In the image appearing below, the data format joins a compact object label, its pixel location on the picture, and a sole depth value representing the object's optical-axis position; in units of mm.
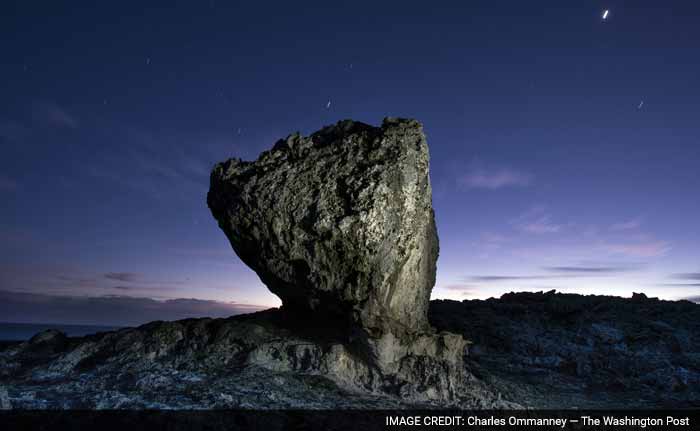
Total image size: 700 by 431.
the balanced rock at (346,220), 12305
